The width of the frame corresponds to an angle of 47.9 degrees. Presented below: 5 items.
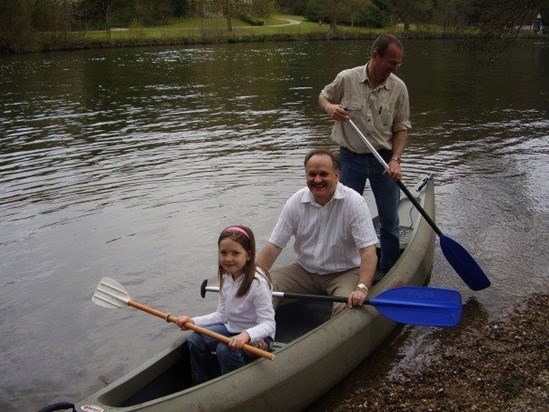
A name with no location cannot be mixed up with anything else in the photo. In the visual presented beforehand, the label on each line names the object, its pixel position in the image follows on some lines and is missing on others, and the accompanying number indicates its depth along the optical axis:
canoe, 3.55
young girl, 3.86
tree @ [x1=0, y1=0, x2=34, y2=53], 37.66
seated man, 4.51
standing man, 5.22
